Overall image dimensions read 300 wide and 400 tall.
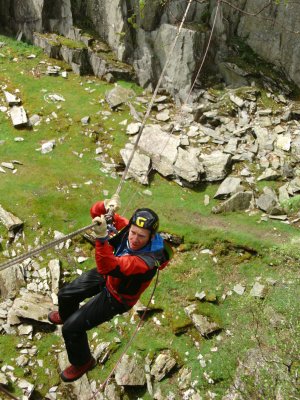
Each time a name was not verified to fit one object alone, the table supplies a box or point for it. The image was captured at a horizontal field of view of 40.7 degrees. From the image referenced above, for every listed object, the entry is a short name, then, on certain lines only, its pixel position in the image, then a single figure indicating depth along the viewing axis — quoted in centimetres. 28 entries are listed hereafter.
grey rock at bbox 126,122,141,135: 1739
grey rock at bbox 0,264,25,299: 1173
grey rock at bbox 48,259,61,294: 1199
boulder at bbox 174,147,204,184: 1553
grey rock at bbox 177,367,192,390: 1018
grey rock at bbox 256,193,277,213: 1439
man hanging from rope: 624
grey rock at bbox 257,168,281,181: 1556
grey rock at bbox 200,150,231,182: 1582
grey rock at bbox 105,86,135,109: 1869
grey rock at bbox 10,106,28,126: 1705
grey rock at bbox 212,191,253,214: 1448
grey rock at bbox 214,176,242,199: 1502
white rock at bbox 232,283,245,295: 1204
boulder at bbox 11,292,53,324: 1102
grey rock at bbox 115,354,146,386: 1016
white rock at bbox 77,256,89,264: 1277
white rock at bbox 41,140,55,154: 1631
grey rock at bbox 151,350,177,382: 1035
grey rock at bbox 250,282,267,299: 1176
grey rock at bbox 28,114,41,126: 1740
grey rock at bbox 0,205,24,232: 1292
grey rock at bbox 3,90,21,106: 1788
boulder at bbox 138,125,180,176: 1597
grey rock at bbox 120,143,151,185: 1548
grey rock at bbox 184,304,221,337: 1110
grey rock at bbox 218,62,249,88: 1991
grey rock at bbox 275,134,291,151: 1677
